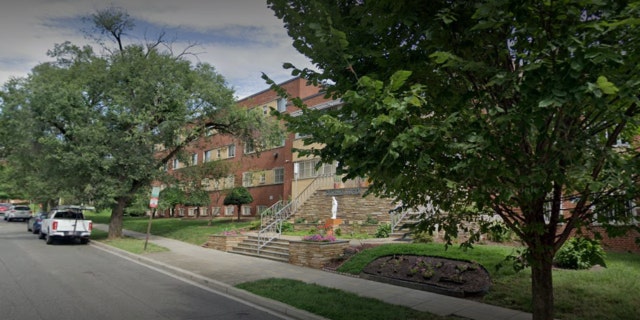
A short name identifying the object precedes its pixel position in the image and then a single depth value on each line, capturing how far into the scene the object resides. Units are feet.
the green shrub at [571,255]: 31.36
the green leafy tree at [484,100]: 11.50
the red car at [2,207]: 209.36
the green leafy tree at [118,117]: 63.98
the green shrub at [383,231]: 54.19
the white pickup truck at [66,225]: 63.82
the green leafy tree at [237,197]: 97.04
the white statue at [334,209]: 64.49
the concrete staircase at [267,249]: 49.00
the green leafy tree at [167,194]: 70.23
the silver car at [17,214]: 143.43
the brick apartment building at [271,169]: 96.32
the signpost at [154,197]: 55.98
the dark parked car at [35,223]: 86.75
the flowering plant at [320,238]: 43.95
